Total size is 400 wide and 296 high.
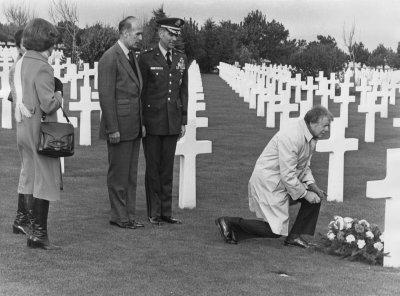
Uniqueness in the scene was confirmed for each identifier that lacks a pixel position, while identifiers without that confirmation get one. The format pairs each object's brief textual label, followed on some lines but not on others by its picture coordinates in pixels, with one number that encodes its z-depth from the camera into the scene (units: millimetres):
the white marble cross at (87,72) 19709
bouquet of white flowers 6809
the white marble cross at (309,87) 24244
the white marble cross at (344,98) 16677
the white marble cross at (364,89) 18691
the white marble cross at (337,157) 9578
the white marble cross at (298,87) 26364
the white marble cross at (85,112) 13797
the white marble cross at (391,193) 6499
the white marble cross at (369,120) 16047
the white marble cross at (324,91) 21167
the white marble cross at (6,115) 15373
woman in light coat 6488
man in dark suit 7555
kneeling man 7000
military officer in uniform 7941
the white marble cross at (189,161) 8789
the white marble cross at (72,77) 22250
